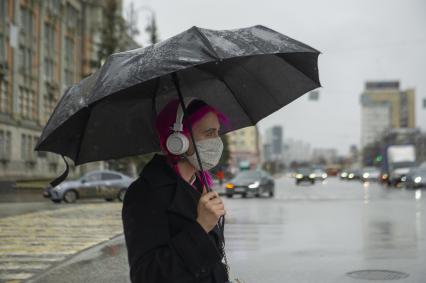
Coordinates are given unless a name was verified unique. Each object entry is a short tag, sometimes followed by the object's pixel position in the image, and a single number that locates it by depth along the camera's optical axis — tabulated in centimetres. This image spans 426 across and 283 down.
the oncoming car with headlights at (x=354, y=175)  8105
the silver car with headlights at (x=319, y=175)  6838
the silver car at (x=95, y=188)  2653
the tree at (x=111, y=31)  4316
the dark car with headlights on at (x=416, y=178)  3794
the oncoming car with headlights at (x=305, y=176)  5909
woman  224
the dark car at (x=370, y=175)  6850
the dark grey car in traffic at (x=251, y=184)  3006
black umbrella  267
